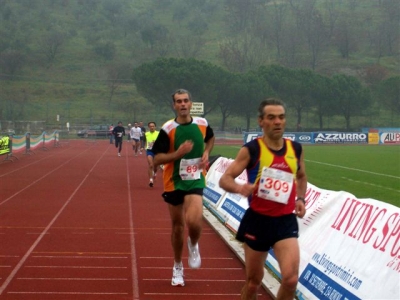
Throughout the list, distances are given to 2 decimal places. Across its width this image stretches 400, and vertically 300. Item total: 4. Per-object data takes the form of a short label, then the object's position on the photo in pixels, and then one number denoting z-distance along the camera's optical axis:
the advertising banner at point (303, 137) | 61.70
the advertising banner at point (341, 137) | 64.38
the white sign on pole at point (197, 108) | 26.92
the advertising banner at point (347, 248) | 6.04
